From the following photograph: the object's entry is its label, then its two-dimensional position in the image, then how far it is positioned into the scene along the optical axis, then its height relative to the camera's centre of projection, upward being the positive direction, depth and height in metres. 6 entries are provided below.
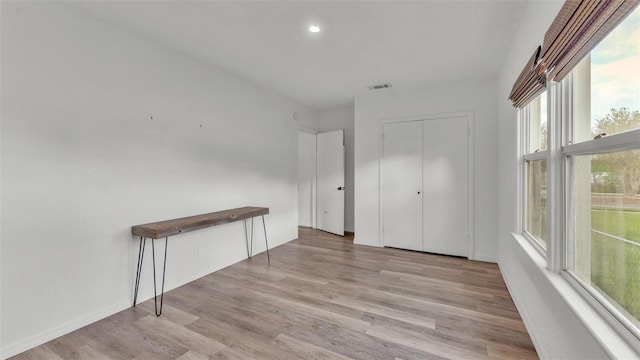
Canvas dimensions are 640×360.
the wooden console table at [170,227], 2.37 -0.45
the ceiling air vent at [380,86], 3.95 +1.38
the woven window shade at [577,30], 0.92 +0.59
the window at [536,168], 1.89 +0.08
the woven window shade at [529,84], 1.62 +0.66
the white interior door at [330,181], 5.16 -0.04
